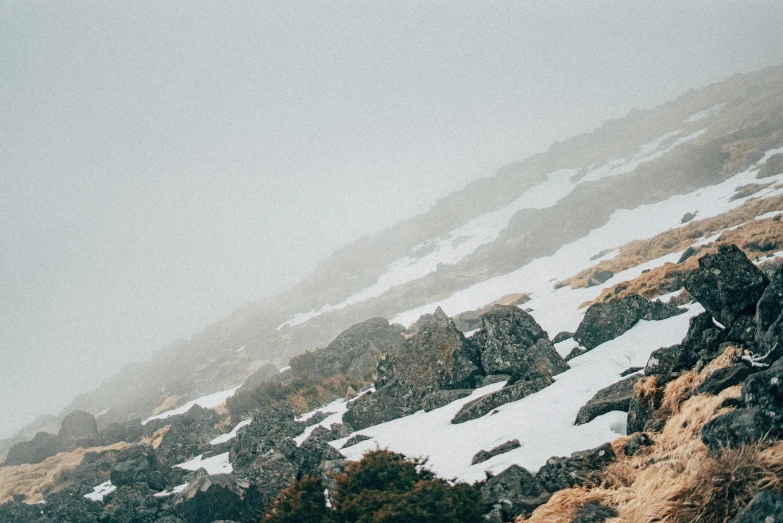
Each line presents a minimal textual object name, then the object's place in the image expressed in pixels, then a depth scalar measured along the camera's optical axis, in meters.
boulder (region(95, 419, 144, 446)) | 26.05
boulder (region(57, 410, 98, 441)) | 28.59
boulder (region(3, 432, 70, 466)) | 27.86
